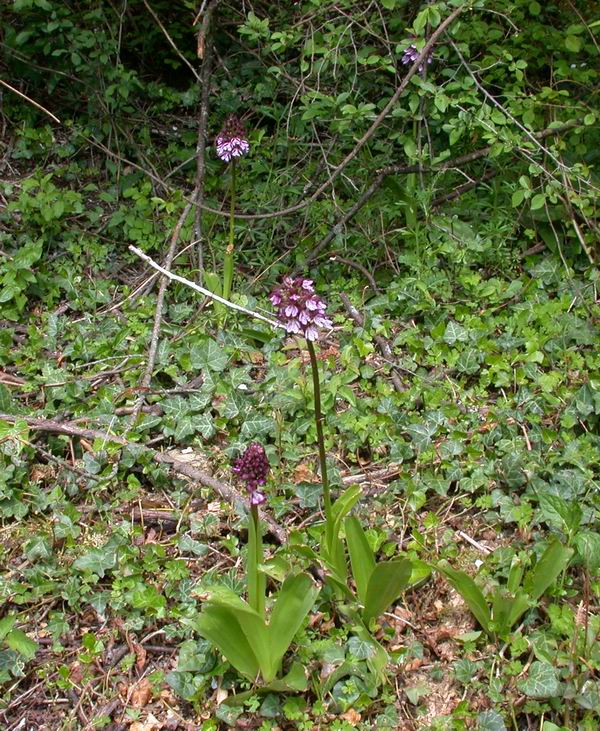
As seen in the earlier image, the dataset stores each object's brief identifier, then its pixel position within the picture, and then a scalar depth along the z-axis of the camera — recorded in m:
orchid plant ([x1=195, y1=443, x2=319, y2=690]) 1.91
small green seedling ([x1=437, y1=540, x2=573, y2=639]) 2.16
